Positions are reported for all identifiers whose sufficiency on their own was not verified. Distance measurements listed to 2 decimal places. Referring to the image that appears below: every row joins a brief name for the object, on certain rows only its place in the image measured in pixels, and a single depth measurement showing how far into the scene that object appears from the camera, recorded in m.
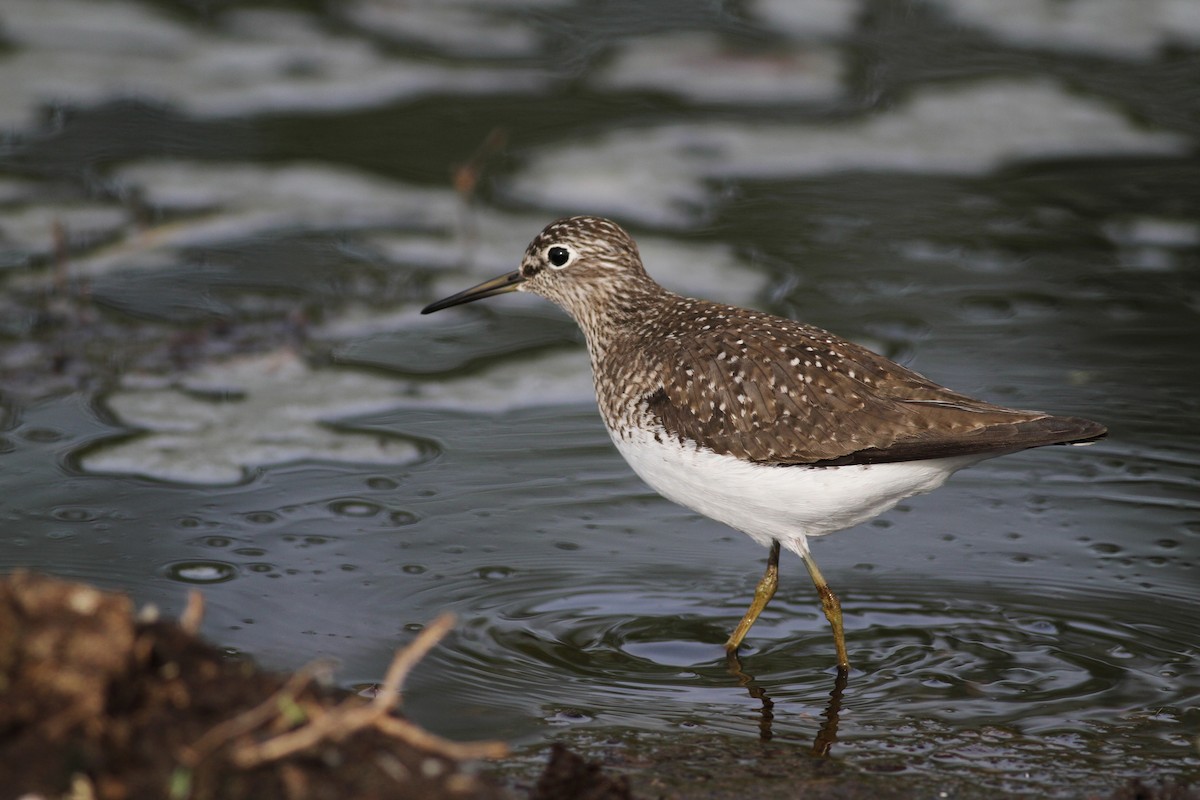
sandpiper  9.62
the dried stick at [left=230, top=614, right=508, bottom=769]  5.80
